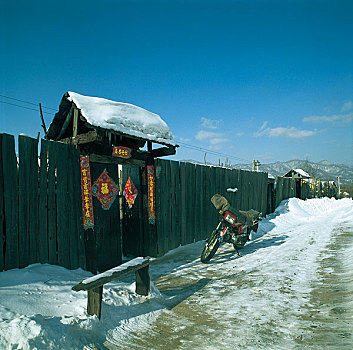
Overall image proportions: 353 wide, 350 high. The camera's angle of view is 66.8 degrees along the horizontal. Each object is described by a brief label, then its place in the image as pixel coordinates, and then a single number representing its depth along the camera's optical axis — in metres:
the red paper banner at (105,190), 5.44
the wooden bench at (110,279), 3.00
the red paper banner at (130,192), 6.89
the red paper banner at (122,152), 5.76
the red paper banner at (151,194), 6.75
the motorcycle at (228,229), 6.56
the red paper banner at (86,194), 5.03
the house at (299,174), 23.93
